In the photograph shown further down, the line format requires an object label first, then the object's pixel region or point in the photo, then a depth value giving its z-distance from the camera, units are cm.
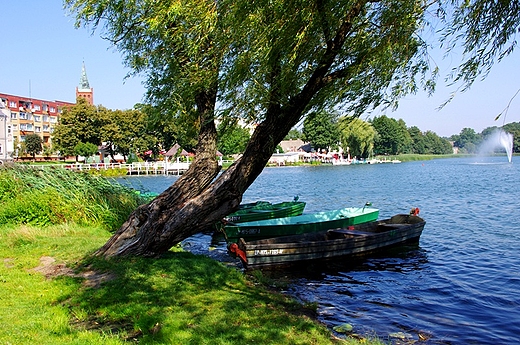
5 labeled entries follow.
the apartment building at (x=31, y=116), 9525
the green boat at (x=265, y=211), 1883
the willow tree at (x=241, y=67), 676
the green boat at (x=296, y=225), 1537
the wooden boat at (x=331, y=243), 1242
